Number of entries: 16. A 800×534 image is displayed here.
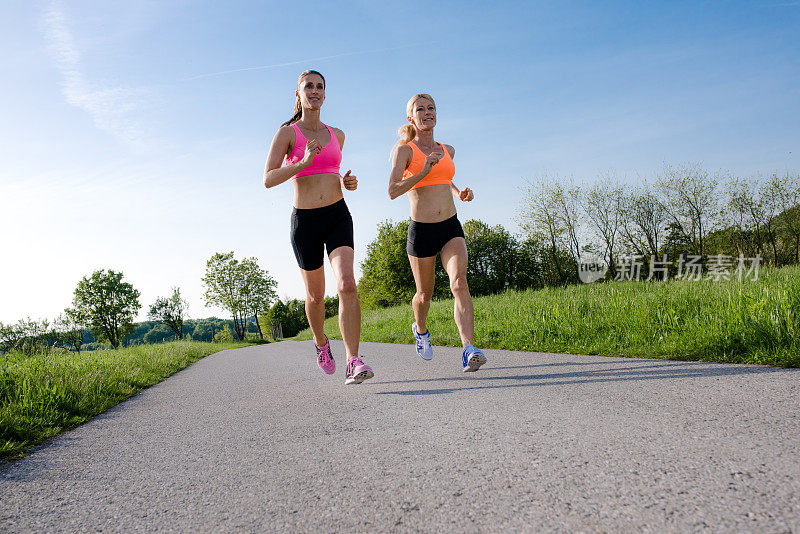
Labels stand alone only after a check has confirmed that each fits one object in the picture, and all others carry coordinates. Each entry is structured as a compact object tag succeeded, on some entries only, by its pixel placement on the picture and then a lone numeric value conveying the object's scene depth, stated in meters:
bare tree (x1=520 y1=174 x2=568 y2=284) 37.12
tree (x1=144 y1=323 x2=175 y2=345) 68.73
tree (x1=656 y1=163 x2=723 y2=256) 36.88
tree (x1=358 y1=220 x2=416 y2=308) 44.38
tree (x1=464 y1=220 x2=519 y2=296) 47.16
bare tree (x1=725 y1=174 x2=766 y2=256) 36.03
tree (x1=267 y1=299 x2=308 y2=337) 92.31
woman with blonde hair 5.11
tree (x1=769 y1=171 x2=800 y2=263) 35.34
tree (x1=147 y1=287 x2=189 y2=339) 66.12
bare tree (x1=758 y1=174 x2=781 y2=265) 35.59
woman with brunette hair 4.62
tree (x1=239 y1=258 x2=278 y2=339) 59.72
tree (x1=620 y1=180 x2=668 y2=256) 38.44
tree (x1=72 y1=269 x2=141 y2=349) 57.88
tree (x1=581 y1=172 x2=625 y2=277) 37.62
